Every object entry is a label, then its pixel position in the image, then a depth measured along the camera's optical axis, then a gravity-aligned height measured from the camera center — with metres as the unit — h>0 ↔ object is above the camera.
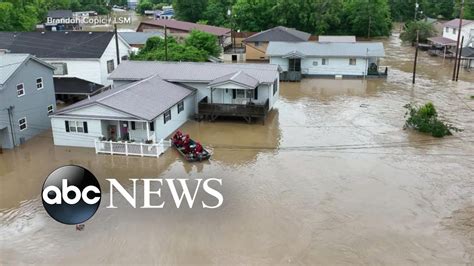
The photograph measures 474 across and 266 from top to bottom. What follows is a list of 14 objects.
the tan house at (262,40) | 54.12 -1.53
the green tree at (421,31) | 67.88 -0.71
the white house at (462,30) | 56.31 -0.50
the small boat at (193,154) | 23.09 -6.32
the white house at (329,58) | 44.41 -3.02
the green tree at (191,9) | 87.44 +3.51
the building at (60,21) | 86.07 +1.33
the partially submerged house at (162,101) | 24.48 -4.25
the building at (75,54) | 35.41 -2.01
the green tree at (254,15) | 72.44 +1.88
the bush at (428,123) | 26.97 -5.69
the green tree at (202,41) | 46.09 -1.37
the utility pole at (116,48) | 36.89 -1.63
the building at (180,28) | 61.78 -0.09
